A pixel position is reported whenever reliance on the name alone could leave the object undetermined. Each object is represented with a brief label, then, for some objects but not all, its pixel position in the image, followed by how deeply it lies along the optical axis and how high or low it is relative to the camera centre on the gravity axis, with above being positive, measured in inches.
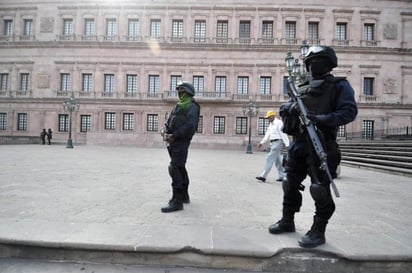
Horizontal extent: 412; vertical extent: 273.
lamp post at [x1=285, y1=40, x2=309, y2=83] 383.6 +122.1
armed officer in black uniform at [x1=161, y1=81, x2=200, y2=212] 154.6 +2.8
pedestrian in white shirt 289.9 -0.1
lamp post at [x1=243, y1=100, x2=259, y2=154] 937.5 +127.9
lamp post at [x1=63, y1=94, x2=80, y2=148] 931.2 +112.1
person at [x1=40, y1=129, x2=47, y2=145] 1106.1 -18.3
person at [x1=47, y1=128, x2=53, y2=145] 1112.9 -13.1
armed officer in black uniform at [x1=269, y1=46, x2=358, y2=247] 103.7 +8.0
